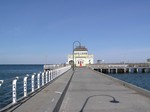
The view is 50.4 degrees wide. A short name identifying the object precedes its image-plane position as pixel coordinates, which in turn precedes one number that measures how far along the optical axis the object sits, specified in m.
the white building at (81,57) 65.65
